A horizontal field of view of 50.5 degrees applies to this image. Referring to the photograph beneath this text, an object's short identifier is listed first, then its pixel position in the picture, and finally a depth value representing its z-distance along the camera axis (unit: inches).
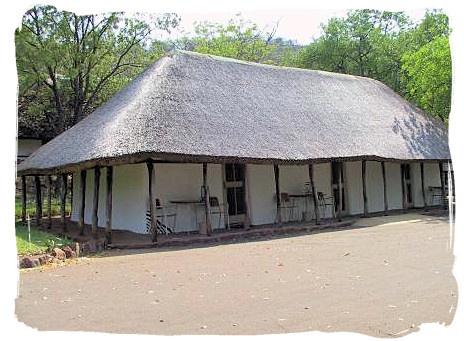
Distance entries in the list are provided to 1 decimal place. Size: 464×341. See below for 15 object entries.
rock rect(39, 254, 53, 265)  333.7
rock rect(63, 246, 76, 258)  366.0
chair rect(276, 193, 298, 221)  588.5
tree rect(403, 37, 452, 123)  633.0
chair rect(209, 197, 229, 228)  526.9
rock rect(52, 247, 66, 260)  354.6
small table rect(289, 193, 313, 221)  595.4
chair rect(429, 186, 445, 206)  766.5
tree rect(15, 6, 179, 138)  802.2
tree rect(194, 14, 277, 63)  1433.3
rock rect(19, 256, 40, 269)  323.6
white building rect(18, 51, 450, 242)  452.1
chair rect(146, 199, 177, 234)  494.9
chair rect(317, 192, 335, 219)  625.6
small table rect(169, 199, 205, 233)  499.8
